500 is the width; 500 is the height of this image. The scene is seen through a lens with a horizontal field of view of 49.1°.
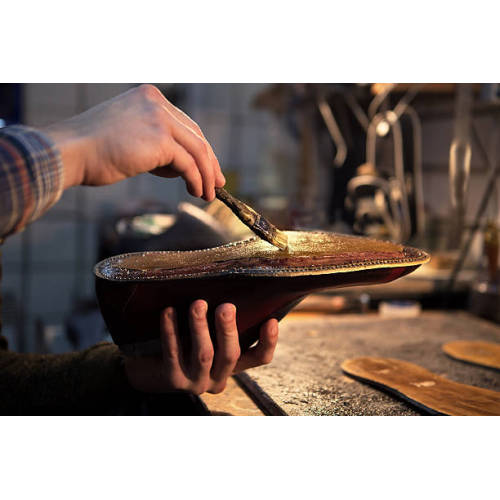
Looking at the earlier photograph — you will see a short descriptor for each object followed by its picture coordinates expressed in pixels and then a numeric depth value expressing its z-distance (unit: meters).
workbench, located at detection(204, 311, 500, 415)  1.00
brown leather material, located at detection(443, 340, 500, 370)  1.23
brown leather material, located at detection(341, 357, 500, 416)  0.98
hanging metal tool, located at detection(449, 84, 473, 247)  1.64
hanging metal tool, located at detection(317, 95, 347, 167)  2.11
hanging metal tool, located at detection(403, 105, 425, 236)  1.84
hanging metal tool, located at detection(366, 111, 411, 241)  1.84
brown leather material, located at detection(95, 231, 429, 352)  0.81
